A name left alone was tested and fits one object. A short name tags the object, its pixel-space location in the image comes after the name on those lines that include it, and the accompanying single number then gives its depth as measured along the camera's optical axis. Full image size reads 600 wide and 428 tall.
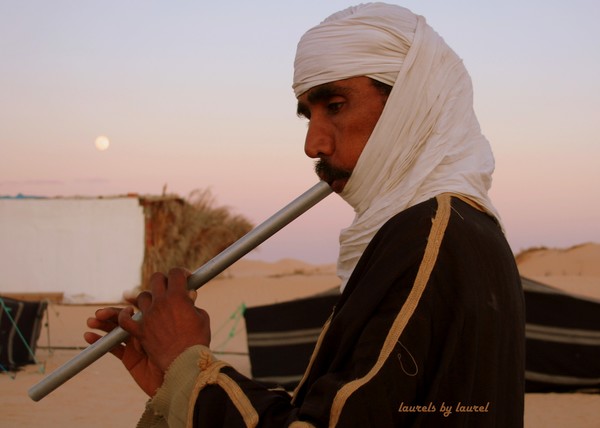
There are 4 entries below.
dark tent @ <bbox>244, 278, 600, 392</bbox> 9.11
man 1.51
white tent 21.12
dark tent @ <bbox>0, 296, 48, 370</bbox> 11.06
